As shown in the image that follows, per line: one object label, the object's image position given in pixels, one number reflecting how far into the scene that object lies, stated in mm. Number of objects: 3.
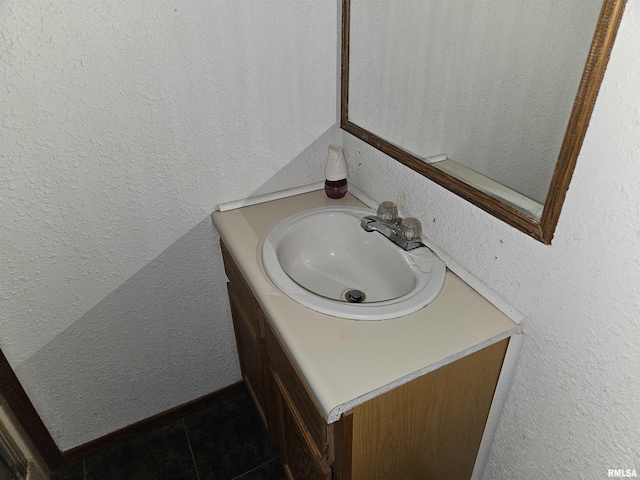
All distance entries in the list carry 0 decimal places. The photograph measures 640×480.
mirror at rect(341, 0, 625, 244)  697
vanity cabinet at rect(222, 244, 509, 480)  841
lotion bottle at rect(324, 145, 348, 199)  1339
